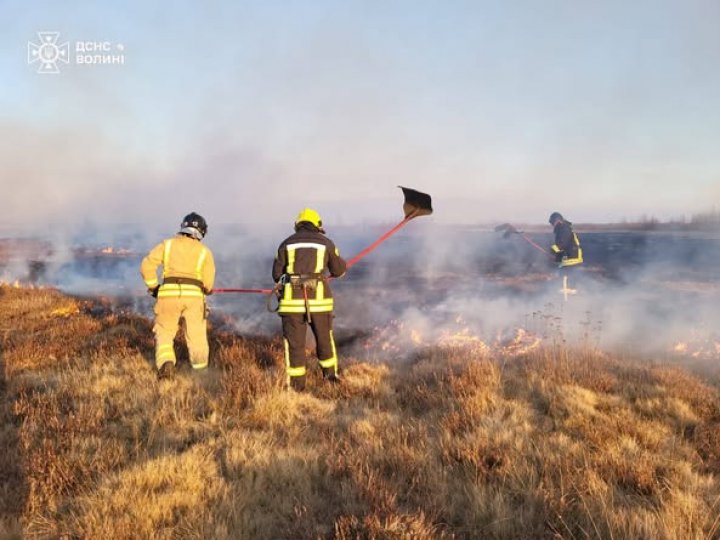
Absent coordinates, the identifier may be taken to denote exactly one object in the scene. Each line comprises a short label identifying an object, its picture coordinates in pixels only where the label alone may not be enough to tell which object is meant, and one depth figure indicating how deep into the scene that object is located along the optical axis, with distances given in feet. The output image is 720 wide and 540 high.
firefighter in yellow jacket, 17.63
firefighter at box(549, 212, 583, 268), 36.42
